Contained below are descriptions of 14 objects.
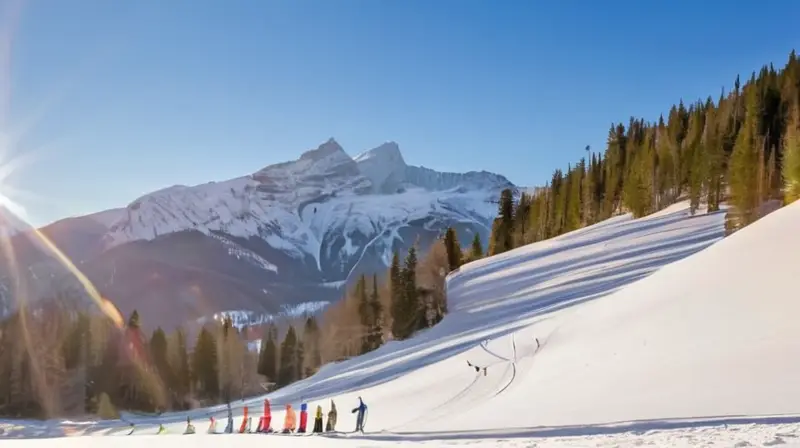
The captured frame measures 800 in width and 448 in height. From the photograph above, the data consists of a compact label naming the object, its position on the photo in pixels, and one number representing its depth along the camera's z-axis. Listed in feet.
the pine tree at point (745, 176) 156.76
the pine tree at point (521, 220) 341.21
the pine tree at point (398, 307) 232.12
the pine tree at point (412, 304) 231.50
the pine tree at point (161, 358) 252.83
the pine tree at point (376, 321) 242.45
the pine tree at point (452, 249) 279.69
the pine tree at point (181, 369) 254.47
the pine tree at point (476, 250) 320.31
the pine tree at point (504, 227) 329.93
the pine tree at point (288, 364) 265.15
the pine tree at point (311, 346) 268.82
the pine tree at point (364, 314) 242.37
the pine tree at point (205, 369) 253.44
